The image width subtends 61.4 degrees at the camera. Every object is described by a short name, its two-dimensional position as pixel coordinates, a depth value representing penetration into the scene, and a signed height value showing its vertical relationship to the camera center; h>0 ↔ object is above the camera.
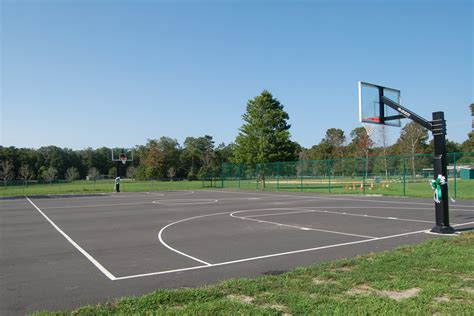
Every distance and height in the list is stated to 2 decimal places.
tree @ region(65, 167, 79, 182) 97.44 -0.72
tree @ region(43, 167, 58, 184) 87.56 -0.39
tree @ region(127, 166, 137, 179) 97.08 -0.48
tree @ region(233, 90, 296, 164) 42.53 +3.77
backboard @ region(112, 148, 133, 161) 43.90 +1.96
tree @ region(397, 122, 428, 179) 71.94 +5.76
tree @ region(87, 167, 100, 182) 99.24 -0.78
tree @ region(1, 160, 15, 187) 73.30 -0.23
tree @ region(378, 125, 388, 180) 62.41 +4.95
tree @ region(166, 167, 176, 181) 89.94 -0.44
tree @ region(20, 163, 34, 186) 80.28 -0.09
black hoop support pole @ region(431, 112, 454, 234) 10.49 -0.03
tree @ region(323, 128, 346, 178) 95.35 +6.91
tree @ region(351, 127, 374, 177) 73.44 +4.30
